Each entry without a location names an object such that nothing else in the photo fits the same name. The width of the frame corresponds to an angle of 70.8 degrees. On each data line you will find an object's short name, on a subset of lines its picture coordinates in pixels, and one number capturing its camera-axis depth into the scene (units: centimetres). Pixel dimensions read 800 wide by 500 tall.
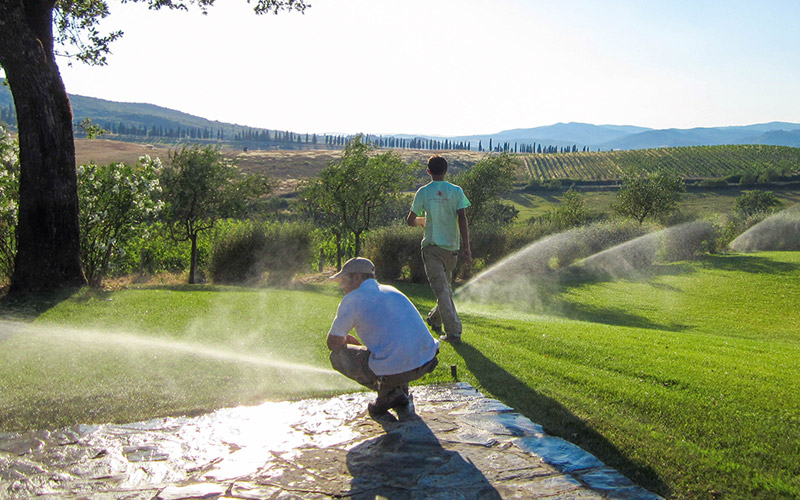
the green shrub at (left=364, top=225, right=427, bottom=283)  2506
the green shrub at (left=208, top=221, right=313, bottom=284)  2273
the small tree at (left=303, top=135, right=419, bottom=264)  2486
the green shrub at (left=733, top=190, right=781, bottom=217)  7056
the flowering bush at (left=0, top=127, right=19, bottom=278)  1334
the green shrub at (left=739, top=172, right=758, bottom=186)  10869
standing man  809
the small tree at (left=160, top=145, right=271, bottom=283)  2109
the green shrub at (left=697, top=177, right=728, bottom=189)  11019
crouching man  497
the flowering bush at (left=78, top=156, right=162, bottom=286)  1498
